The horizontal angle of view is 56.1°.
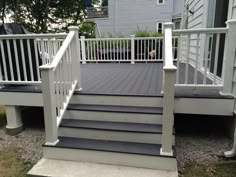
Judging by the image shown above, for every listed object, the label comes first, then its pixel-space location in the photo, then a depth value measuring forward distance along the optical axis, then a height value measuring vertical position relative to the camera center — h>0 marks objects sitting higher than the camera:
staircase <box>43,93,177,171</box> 2.58 -1.15
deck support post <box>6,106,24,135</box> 3.92 -1.36
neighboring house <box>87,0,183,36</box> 16.12 +1.96
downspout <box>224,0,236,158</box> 2.83 -1.43
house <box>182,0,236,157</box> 3.01 +0.37
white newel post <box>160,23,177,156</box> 2.37 -0.69
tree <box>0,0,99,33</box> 18.22 +2.60
